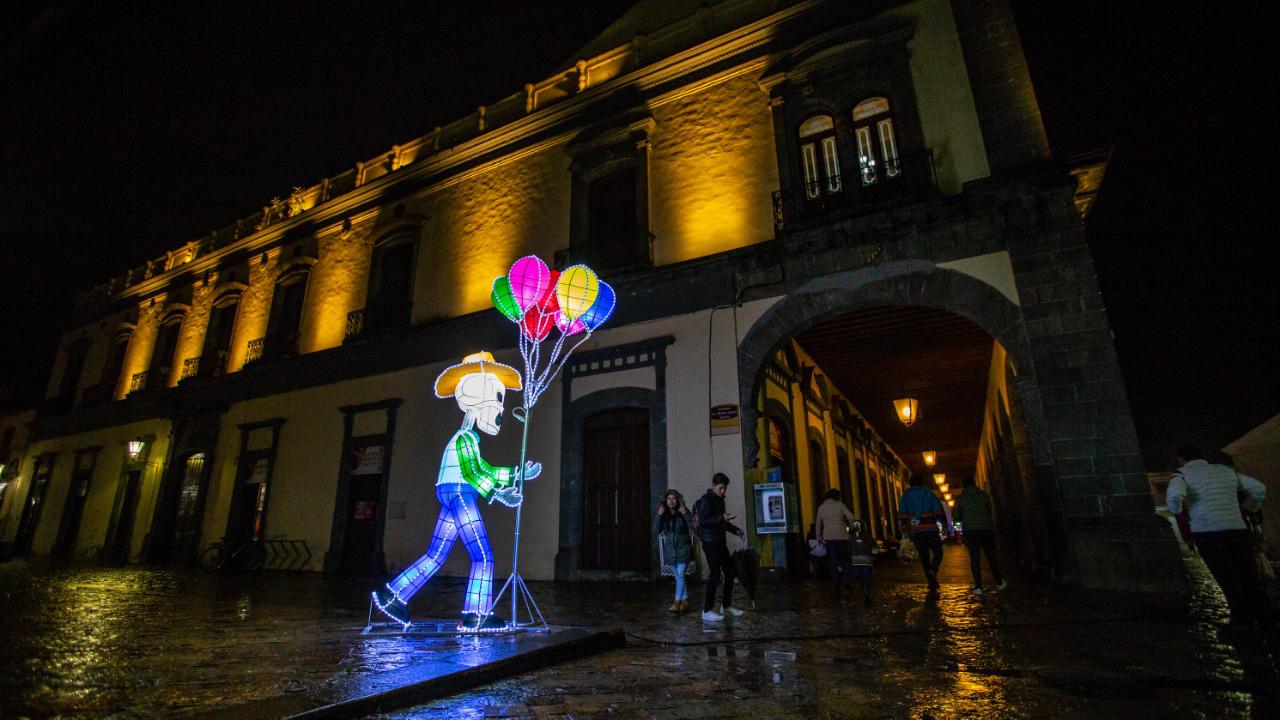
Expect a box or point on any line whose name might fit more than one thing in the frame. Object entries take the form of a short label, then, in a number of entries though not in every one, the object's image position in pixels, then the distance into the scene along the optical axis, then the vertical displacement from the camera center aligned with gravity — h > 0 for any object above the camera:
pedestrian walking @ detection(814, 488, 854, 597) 7.70 +0.08
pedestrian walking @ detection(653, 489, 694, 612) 6.31 +0.06
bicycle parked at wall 13.01 -0.17
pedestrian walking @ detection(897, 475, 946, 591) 7.92 +0.15
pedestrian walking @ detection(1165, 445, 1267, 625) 4.65 +0.05
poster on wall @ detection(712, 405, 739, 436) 9.02 +1.75
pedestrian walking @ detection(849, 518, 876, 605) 6.90 -0.21
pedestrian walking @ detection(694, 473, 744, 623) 6.13 +0.05
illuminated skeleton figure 4.76 +0.16
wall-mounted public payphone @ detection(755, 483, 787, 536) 8.26 +0.39
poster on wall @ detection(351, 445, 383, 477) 12.44 +1.73
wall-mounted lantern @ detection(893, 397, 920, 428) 11.92 +2.44
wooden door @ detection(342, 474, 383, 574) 12.14 +0.43
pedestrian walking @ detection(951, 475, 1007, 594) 7.62 +0.14
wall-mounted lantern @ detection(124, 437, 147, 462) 15.66 +2.60
